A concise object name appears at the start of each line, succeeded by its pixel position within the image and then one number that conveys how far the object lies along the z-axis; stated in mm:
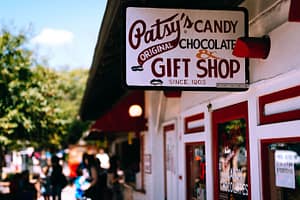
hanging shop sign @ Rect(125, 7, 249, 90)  4574
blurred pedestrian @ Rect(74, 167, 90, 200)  15638
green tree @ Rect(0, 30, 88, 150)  14898
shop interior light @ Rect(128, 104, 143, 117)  12250
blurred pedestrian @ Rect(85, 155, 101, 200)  12562
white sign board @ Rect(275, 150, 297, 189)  4355
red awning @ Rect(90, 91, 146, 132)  12398
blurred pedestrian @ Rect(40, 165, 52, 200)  18422
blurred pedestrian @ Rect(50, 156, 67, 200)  15836
